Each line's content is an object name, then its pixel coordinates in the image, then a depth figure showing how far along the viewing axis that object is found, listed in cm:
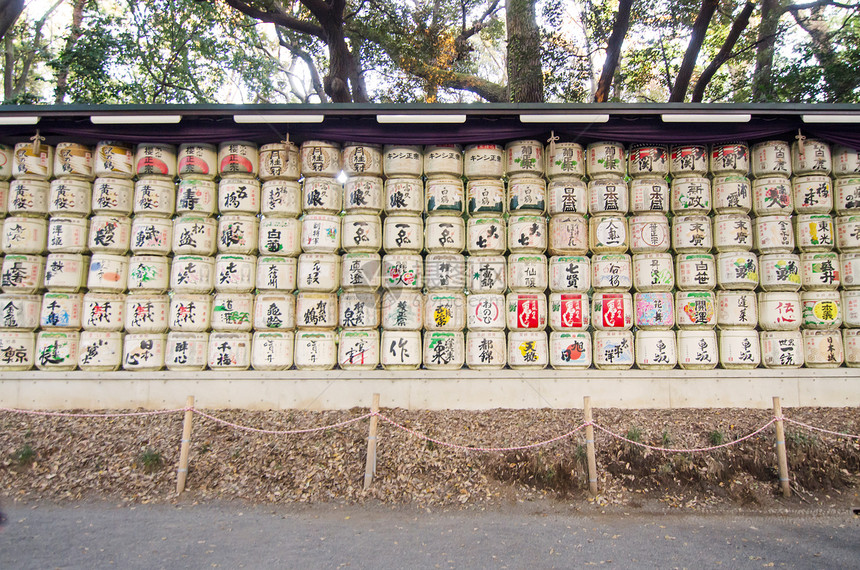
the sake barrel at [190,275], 650
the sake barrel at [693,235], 661
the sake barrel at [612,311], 655
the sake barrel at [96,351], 648
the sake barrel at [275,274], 654
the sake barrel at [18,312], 646
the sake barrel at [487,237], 663
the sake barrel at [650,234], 663
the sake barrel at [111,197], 660
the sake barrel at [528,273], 655
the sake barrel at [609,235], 664
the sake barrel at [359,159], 672
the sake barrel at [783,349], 653
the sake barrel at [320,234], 657
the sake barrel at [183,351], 649
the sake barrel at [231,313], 649
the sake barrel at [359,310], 654
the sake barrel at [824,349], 655
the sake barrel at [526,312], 653
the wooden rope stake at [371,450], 520
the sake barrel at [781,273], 652
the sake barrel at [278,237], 659
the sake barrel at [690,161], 671
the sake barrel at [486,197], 668
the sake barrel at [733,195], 664
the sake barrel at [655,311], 655
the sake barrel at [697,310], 654
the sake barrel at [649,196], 668
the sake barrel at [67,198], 658
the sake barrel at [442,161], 671
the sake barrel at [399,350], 652
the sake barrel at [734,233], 658
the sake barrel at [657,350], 652
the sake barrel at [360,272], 654
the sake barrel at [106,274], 650
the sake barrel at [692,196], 668
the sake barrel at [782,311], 651
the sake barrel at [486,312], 654
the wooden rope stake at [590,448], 510
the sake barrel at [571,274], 659
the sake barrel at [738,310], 652
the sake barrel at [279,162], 670
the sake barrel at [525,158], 672
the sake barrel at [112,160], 665
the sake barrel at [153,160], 668
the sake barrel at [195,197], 664
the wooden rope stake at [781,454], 509
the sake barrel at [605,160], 674
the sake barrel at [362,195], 665
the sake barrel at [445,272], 661
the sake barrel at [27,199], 660
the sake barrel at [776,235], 655
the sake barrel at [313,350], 651
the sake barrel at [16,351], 647
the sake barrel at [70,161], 662
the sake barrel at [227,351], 651
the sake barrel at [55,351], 646
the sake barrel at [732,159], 668
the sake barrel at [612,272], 658
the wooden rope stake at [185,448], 518
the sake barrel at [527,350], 655
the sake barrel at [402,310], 653
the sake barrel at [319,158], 670
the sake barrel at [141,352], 650
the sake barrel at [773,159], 666
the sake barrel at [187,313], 650
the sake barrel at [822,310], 657
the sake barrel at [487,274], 659
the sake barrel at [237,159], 671
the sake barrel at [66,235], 654
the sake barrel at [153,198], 663
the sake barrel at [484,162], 673
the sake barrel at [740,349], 651
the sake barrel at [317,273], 651
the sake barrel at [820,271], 657
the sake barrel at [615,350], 655
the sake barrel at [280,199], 664
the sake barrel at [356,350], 653
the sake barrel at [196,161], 670
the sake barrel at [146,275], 654
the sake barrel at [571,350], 655
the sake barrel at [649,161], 677
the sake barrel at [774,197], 662
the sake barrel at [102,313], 647
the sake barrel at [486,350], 654
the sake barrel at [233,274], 652
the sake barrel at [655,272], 656
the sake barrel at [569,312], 655
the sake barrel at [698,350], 652
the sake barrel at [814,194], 662
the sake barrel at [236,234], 659
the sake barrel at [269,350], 650
